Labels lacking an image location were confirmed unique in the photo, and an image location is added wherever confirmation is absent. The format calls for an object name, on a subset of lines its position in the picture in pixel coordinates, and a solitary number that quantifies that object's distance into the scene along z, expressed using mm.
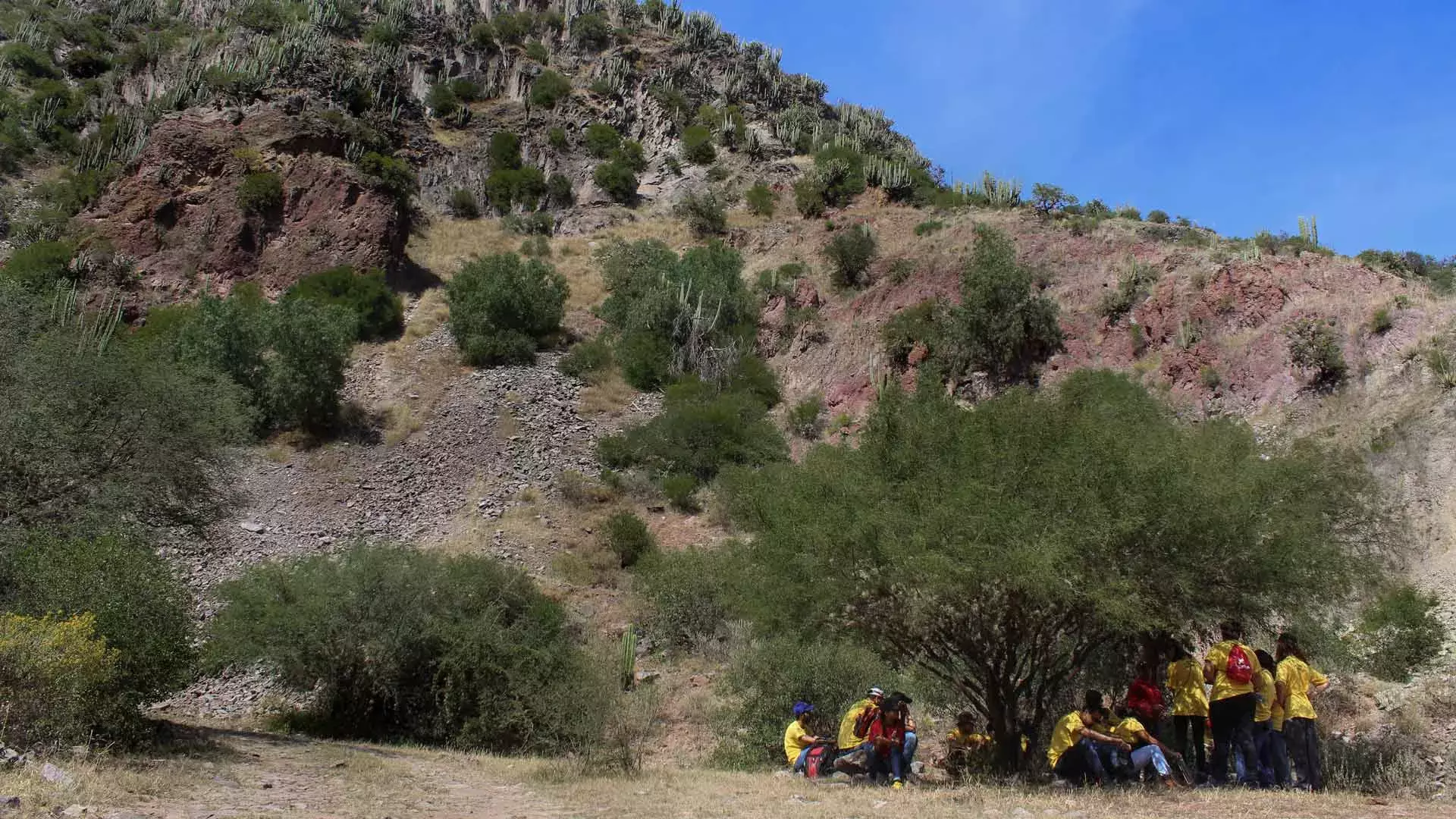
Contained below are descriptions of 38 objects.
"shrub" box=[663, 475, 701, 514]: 26203
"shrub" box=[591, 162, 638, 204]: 51847
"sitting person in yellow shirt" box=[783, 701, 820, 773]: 11188
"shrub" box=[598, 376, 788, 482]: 27859
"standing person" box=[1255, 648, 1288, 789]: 8375
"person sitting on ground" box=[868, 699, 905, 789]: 9852
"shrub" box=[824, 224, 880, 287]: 36750
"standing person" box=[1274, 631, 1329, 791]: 8250
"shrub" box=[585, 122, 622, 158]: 55062
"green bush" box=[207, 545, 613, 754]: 15461
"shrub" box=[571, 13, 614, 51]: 62656
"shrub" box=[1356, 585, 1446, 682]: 14156
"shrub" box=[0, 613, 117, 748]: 8430
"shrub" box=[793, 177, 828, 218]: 44344
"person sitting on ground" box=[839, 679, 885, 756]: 10609
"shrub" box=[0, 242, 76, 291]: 33500
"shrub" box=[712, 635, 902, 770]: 13844
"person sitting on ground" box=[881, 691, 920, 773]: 10039
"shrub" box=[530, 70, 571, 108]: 58344
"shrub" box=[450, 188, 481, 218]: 50594
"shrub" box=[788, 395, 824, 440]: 30359
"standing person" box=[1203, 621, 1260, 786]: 8406
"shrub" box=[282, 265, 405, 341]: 35281
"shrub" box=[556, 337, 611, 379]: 33812
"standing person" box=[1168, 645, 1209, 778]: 9117
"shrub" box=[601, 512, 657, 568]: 23391
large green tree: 8789
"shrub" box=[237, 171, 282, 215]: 37562
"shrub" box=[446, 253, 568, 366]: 33875
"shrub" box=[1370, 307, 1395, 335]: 22219
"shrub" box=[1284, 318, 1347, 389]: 22312
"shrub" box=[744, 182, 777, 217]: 47562
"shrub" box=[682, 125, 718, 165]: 53312
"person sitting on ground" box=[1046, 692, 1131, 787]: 8711
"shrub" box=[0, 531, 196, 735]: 10039
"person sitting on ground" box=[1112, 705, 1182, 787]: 8445
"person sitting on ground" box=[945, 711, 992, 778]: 10477
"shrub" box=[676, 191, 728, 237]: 45906
